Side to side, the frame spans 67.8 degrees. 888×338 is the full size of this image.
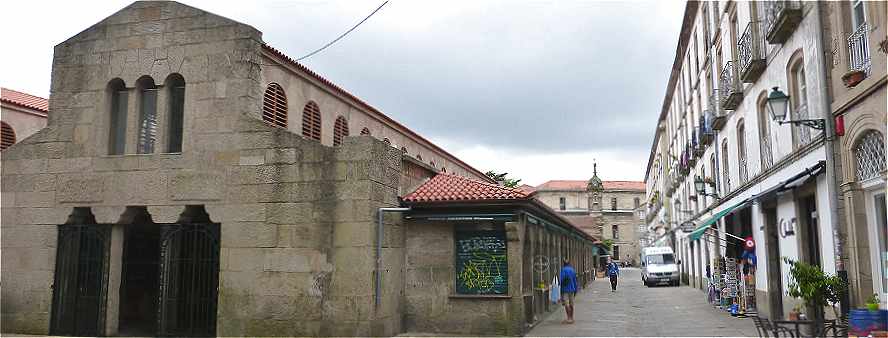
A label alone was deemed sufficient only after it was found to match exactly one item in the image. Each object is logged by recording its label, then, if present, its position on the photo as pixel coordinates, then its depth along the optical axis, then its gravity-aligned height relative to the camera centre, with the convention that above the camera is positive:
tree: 57.03 +7.35
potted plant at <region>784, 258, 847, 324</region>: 10.57 -0.41
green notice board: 13.88 -0.03
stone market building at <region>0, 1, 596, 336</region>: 13.23 +1.10
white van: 36.06 -0.34
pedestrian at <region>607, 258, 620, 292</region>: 32.72 -0.64
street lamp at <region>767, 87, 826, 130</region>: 11.08 +2.59
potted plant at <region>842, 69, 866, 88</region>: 9.90 +2.75
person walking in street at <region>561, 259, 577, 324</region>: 16.77 -0.68
